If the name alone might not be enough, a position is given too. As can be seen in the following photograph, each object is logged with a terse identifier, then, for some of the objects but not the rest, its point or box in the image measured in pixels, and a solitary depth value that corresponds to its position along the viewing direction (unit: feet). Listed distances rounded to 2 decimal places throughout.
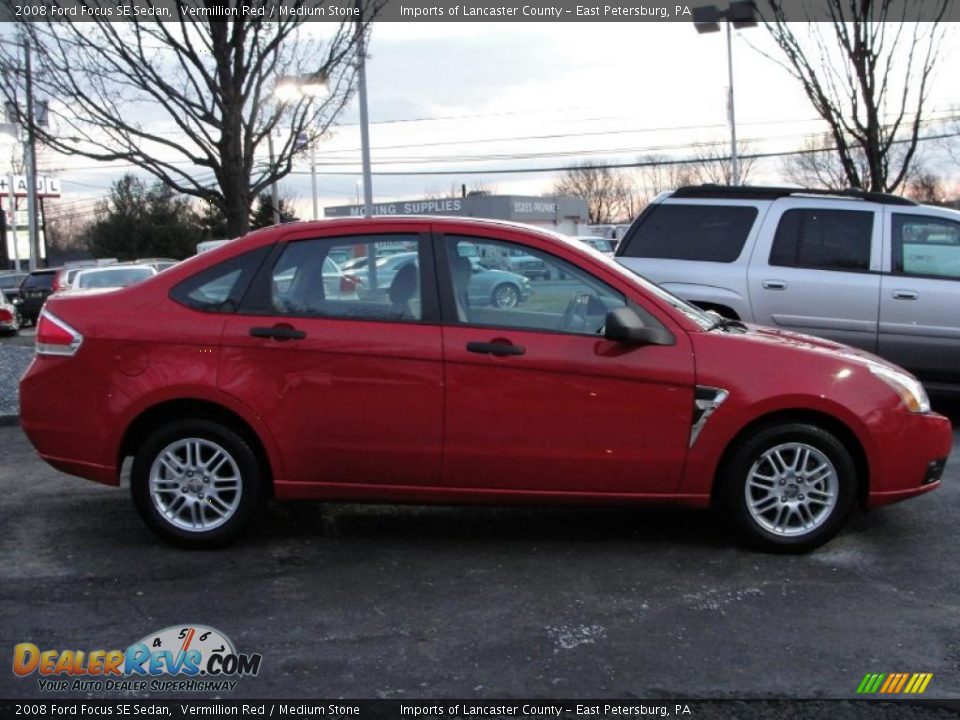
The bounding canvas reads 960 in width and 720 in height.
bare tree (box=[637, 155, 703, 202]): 242.17
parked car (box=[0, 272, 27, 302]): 100.04
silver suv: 27.12
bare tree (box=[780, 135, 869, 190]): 148.56
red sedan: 16.19
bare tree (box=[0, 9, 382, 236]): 31.27
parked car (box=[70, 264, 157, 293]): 63.87
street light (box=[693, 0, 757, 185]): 42.93
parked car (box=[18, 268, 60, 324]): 86.43
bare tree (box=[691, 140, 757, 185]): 210.53
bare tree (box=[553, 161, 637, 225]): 316.19
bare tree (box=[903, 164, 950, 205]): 192.24
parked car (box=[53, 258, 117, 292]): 71.34
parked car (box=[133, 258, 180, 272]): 74.28
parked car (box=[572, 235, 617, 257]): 109.31
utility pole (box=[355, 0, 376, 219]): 52.98
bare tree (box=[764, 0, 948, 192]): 39.58
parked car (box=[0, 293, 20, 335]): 67.72
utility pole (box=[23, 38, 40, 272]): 100.52
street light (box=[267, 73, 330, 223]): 33.78
